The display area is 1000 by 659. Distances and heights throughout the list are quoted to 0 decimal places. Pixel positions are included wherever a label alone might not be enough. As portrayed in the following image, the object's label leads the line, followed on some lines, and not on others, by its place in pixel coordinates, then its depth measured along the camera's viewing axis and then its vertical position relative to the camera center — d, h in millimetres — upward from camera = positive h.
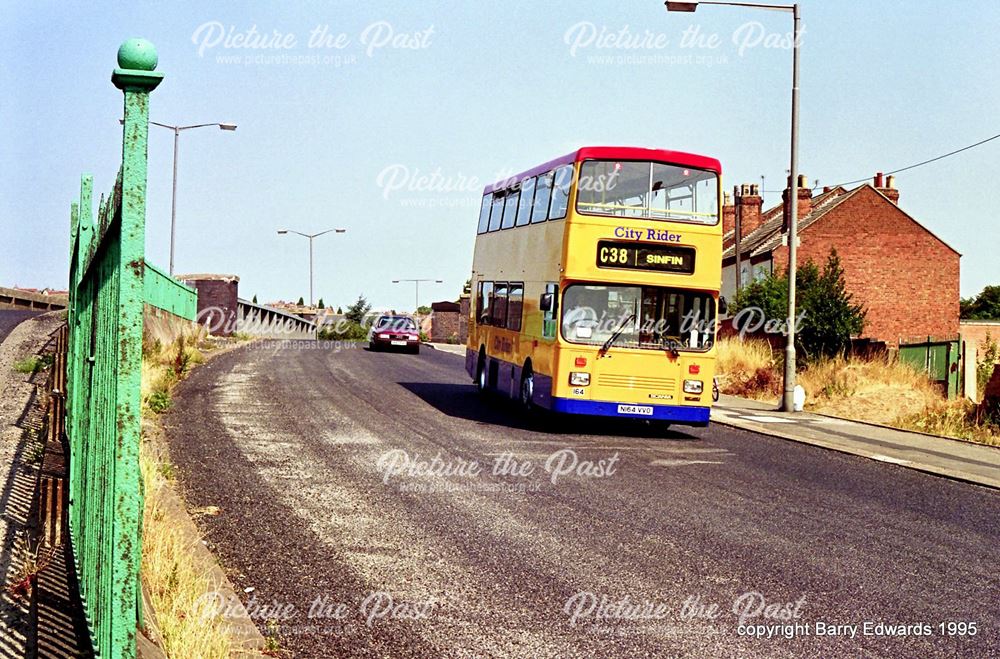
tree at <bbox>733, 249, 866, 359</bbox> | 30766 +1089
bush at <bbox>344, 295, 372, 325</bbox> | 85188 +1502
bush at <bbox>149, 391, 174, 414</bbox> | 15648 -1206
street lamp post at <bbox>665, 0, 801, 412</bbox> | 21375 +2241
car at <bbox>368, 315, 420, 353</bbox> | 41750 -141
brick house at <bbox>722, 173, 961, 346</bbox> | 50969 +4299
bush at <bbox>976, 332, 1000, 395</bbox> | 28870 -373
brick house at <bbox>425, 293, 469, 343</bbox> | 71688 +570
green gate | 22797 -245
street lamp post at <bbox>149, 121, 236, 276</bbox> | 37625 +4839
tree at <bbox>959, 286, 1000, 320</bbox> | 77938 +3482
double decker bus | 16000 +812
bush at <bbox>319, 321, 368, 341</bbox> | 73562 -249
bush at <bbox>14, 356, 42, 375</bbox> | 13703 -636
